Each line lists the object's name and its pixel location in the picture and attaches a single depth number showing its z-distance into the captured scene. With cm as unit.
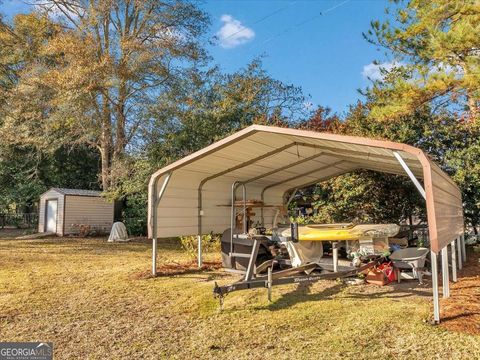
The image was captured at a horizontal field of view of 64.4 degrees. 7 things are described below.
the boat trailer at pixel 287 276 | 489
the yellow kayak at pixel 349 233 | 674
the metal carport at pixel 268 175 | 464
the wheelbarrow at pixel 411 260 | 630
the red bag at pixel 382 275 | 637
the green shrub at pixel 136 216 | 1769
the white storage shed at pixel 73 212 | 1730
